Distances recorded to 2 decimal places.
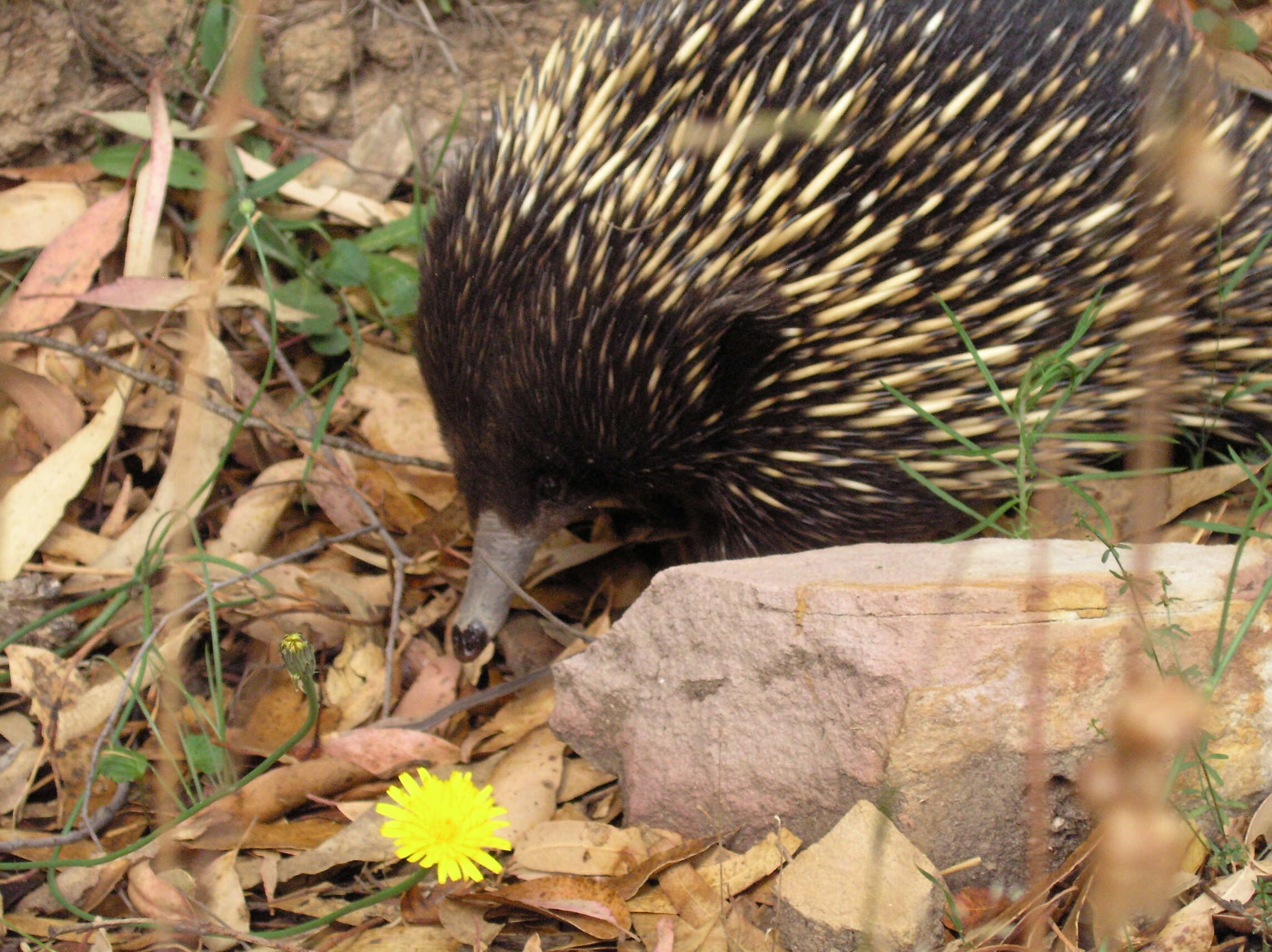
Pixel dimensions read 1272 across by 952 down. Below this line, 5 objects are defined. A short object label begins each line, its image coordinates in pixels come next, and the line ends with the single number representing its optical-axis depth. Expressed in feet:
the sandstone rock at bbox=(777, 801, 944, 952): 4.79
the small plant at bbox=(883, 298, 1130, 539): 4.68
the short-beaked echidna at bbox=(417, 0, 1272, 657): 7.05
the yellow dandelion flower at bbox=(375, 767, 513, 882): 4.53
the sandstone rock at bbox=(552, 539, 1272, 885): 5.11
